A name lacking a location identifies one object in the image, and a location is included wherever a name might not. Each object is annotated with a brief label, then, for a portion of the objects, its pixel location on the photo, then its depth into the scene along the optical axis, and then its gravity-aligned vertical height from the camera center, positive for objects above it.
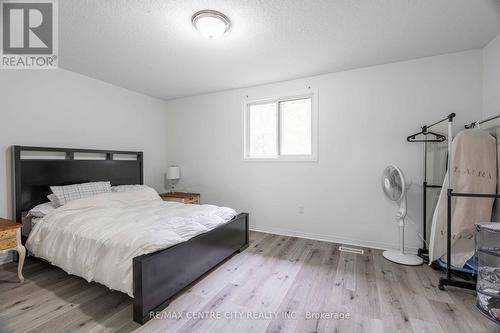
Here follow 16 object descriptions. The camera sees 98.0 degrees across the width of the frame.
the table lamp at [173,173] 4.20 -0.19
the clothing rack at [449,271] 1.95 -0.99
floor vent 2.83 -1.15
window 3.44 +0.58
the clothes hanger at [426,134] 2.53 +0.33
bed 1.63 -0.71
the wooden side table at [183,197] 3.79 -0.61
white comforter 1.73 -0.64
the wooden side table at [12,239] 2.00 -0.72
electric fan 2.48 -0.39
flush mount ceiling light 1.88 +1.26
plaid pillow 2.62 -0.36
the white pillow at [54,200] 2.60 -0.45
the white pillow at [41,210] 2.47 -0.54
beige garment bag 2.08 -0.17
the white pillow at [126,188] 3.25 -0.39
